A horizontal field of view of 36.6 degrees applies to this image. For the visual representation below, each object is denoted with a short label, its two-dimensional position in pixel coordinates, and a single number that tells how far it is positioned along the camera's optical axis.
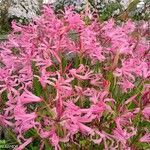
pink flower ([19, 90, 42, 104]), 1.18
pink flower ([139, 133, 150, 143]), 1.32
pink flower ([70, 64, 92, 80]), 1.28
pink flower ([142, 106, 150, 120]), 1.25
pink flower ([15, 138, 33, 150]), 1.26
